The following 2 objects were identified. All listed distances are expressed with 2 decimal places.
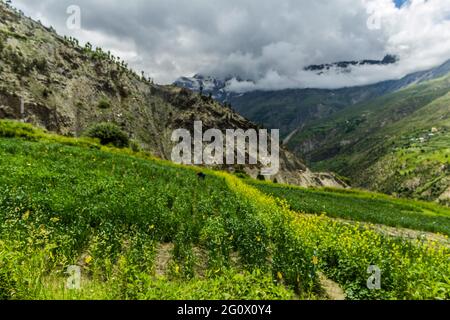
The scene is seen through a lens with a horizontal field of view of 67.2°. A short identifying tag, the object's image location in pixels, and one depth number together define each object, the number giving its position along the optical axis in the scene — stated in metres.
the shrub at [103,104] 121.31
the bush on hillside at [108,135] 87.69
